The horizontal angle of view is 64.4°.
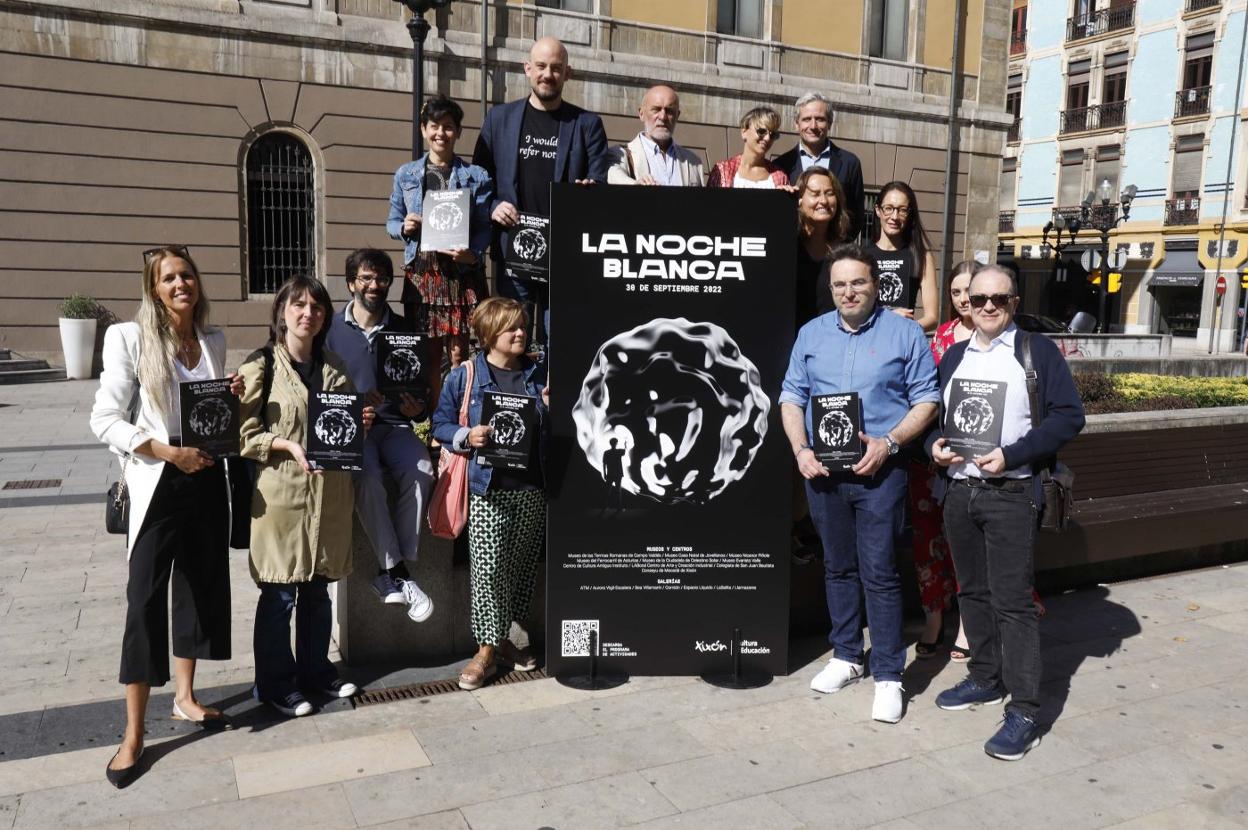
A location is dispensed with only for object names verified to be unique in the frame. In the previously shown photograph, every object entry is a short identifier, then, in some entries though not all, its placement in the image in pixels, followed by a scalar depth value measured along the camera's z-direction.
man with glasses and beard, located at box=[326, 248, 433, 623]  4.75
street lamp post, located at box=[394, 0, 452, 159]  10.12
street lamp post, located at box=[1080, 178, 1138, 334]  27.30
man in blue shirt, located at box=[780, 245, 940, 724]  4.49
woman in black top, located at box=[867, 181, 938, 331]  5.26
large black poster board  4.73
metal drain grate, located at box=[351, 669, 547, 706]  4.70
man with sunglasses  4.20
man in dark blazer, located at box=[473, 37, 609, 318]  5.61
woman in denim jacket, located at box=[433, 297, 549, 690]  4.62
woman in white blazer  3.92
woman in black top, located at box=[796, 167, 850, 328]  5.17
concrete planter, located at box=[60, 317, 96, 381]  16.48
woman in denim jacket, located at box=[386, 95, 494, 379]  5.48
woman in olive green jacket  4.28
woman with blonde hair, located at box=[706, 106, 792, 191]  5.40
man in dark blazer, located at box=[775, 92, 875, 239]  5.64
